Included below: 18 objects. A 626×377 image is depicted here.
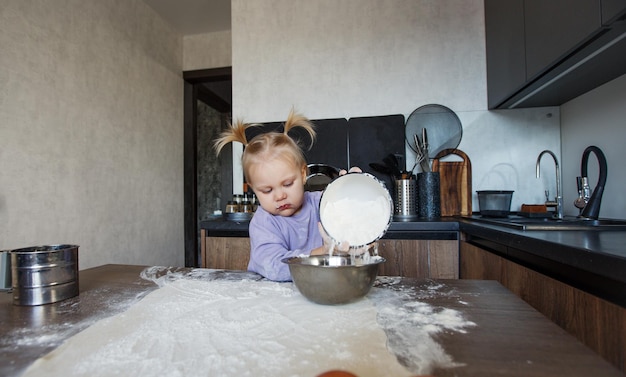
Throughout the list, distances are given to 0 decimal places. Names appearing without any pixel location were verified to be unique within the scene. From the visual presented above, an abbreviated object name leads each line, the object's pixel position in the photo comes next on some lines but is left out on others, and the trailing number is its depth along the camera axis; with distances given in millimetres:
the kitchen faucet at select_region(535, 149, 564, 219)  1542
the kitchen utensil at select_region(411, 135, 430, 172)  1855
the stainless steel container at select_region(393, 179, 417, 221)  1700
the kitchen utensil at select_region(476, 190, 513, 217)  1631
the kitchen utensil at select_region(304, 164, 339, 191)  1865
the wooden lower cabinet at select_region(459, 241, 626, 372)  636
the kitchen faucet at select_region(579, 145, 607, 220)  1307
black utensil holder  1705
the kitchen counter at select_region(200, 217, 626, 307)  627
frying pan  1914
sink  1082
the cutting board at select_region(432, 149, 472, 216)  1824
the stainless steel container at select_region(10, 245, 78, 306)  660
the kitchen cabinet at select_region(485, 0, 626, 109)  992
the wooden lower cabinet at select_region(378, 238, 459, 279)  1496
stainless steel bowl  586
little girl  954
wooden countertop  382
